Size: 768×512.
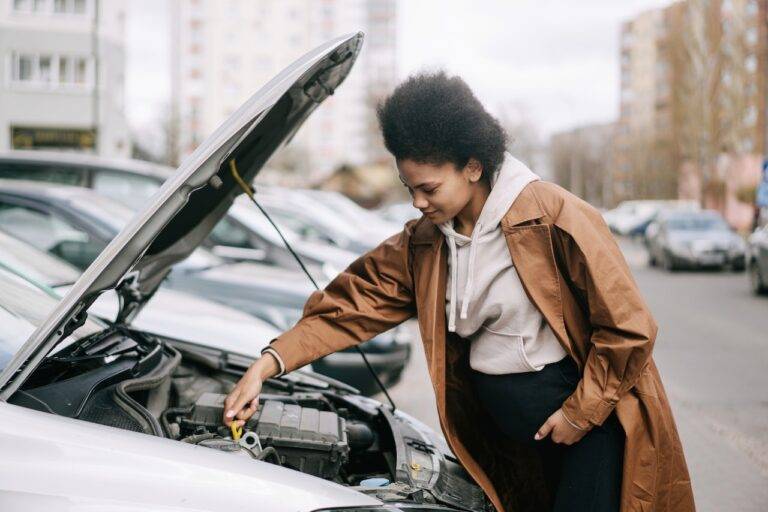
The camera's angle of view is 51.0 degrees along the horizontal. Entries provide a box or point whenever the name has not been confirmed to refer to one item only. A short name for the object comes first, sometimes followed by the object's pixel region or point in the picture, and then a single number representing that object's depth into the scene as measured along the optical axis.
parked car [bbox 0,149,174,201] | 7.16
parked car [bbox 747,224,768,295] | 13.30
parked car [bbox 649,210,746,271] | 18.92
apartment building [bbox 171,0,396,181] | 77.25
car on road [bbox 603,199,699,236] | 39.94
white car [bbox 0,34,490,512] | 1.84
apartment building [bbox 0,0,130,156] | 32.59
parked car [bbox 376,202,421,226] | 20.81
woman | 2.23
